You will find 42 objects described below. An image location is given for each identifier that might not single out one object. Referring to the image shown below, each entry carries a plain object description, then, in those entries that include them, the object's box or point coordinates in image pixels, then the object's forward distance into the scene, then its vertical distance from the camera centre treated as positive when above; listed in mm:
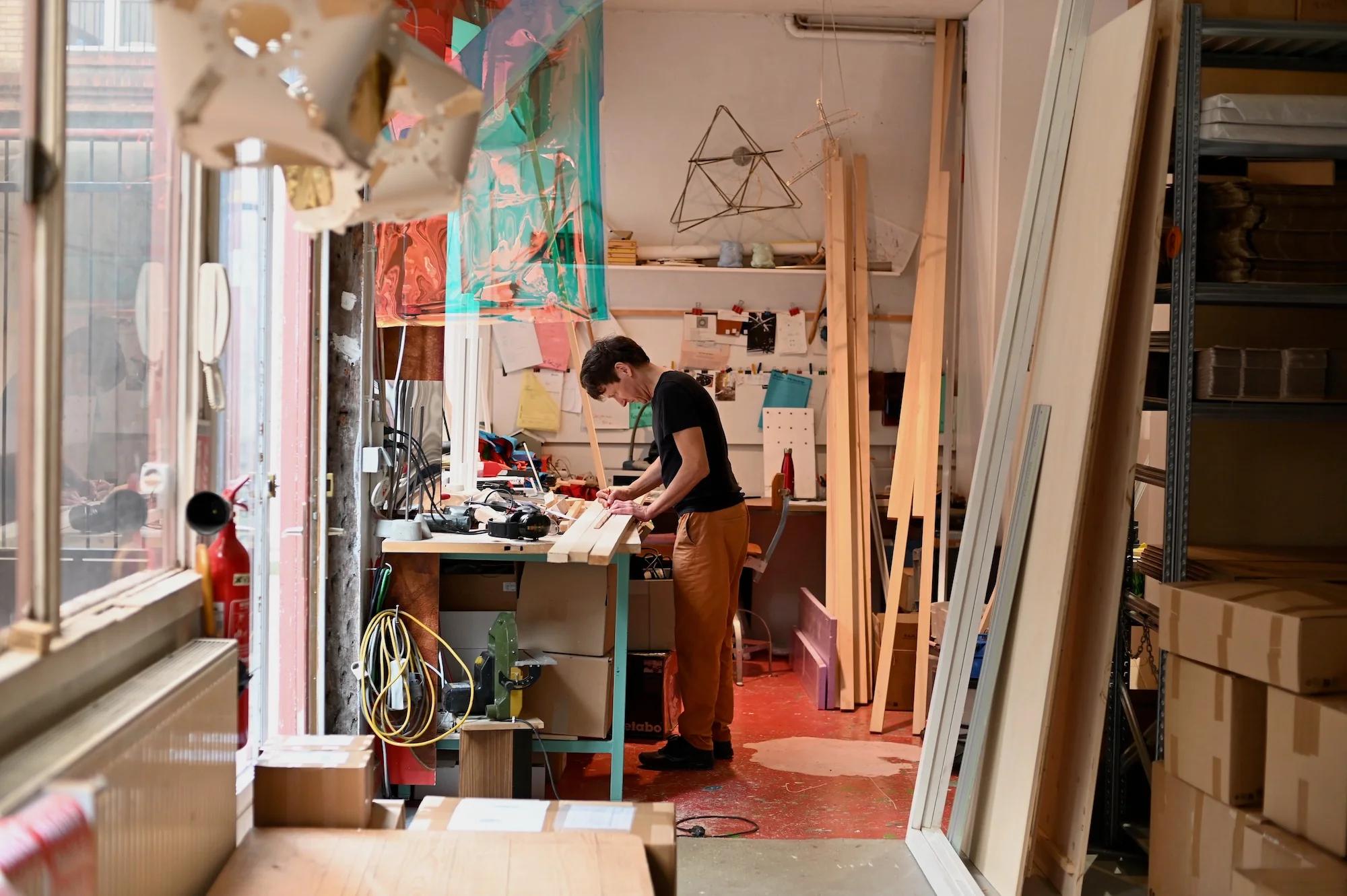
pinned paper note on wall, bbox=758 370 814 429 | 6254 +44
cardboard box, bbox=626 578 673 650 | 4555 -869
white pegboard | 6168 -224
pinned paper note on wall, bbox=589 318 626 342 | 6262 +356
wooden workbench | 3582 -547
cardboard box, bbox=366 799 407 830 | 2193 -826
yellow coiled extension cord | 3539 -923
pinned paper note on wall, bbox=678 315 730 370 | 6262 +263
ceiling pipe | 6105 +1971
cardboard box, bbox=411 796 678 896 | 2025 -793
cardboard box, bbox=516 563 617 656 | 3801 -718
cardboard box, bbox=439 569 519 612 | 3863 -677
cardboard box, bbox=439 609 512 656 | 3799 -798
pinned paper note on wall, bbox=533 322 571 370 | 6281 +247
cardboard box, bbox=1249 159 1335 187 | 3713 +779
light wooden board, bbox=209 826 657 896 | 1793 -768
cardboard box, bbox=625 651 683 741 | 4430 -1161
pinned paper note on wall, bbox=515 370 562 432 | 6273 -96
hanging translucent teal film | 3316 +648
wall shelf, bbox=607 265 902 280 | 6047 +672
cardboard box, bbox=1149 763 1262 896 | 2742 -1065
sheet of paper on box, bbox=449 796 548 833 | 2127 -801
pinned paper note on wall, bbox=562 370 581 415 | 6285 -10
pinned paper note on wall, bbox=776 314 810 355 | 6238 +342
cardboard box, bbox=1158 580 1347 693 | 2564 -511
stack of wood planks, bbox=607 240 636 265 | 6070 +747
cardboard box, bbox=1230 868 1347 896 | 2441 -1014
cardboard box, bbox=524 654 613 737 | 3754 -995
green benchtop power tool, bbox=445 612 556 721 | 3484 -878
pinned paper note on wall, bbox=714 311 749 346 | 6262 +378
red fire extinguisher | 2307 -419
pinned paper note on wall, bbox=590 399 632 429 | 6262 -127
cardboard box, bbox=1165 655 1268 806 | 2756 -787
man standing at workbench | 4188 -436
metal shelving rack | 3035 +317
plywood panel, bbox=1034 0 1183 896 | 3002 -313
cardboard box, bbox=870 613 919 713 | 5098 -1185
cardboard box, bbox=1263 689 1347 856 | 2471 -787
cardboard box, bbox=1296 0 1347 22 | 3256 +1137
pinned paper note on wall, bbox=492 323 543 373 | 6309 +245
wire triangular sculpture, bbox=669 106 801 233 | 6215 +1221
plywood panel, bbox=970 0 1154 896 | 3006 +70
